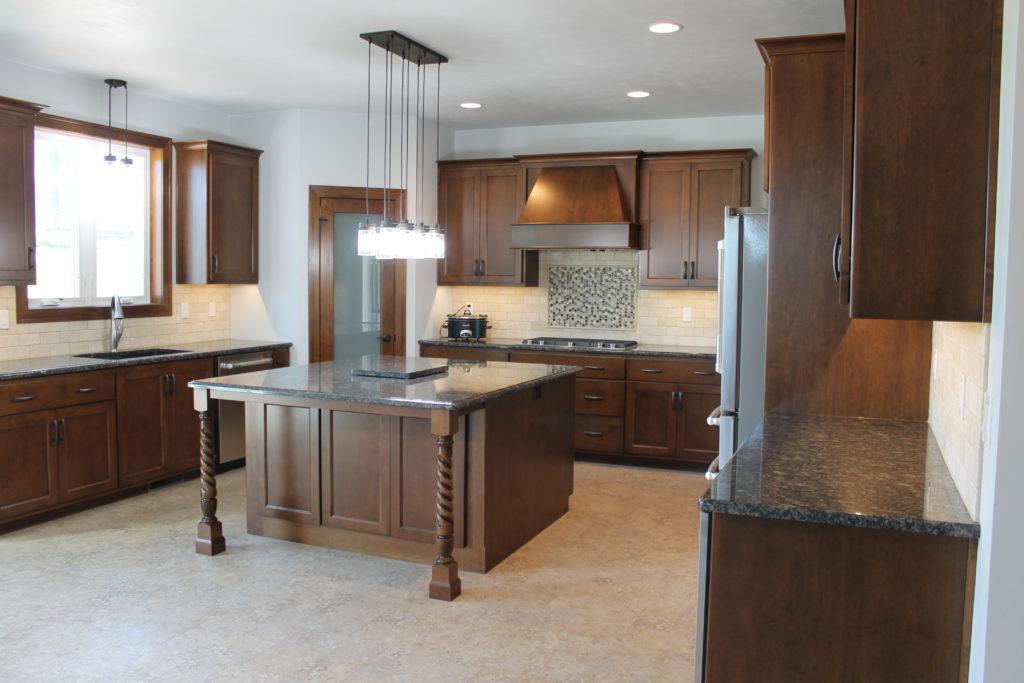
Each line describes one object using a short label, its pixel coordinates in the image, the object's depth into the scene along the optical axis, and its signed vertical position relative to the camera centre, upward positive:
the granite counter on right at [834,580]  1.94 -0.69
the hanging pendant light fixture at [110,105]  5.46 +1.21
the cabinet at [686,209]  6.15 +0.64
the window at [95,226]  5.31 +0.41
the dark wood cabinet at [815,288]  3.12 +0.03
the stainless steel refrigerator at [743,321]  3.85 -0.13
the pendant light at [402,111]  4.10 +1.31
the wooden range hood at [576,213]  6.30 +0.61
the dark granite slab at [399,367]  4.29 -0.42
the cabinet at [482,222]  6.81 +0.57
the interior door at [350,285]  6.47 +0.03
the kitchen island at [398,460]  3.76 -0.85
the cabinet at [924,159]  1.88 +0.32
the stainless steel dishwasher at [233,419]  5.80 -0.93
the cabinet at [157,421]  5.13 -0.87
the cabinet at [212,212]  6.02 +0.56
